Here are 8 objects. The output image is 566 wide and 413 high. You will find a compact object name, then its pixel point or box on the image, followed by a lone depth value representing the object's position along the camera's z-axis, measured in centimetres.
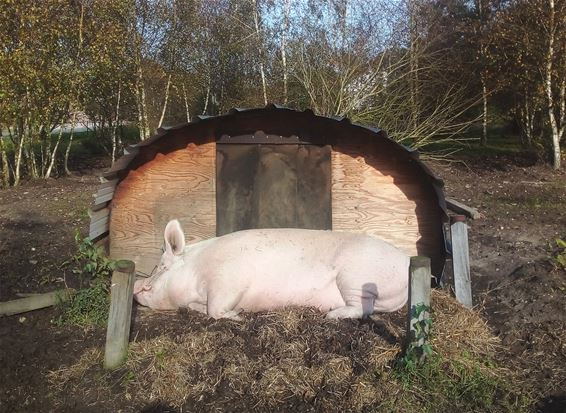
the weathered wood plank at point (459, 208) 564
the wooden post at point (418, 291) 354
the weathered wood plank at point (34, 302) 473
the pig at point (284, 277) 456
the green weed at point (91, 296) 457
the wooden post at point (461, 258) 487
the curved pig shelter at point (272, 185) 540
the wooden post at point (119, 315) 365
